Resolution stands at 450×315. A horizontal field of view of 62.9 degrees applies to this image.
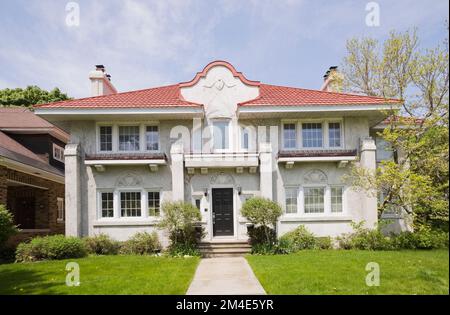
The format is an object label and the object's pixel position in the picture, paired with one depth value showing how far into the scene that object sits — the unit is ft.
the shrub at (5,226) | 41.34
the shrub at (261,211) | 44.68
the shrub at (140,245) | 48.11
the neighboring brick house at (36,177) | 58.70
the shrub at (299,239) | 46.55
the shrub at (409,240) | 42.73
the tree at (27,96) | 113.39
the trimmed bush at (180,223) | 44.88
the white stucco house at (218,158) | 49.52
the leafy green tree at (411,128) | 32.37
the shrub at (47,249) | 42.42
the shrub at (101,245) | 47.09
